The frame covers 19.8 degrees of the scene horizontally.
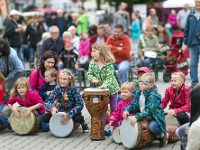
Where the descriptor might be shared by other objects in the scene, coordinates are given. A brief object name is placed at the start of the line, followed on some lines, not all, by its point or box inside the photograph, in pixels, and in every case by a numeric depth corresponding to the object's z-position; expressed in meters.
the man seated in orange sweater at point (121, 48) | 11.93
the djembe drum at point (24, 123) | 8.21
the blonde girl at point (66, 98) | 8.17
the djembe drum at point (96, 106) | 7.81
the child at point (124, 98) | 7.80
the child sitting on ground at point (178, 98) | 7.58
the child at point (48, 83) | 9.02
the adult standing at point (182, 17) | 24.66
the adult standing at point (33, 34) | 17.33
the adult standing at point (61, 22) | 21.00
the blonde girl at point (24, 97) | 8.31
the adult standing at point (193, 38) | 11.64
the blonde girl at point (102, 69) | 8.38
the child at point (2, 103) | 8.46
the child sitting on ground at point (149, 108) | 7.18
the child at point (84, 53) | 14.20
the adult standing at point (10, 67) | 9.02
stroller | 14.13
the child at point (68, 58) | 12.73
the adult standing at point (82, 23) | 21.07
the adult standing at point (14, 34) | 16.34
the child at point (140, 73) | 8.20
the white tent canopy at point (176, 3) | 27.73
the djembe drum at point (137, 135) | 7.11
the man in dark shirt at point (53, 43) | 12.45
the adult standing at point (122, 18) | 20.45
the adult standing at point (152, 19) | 22.31
